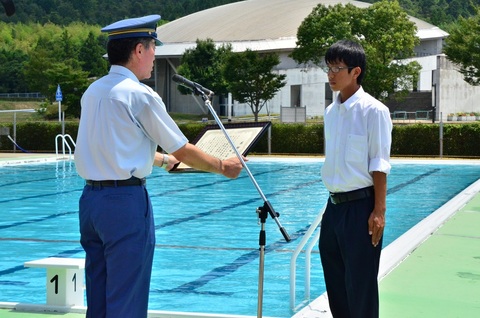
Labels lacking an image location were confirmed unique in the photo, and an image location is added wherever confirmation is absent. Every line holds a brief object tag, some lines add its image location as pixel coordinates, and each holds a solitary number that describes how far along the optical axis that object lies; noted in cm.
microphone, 475
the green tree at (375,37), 4631
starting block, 595
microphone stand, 449
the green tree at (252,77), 4825
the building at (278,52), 6419
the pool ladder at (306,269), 629
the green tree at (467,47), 5041
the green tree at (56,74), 6413
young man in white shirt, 437
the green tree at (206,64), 6291
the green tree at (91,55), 9759
